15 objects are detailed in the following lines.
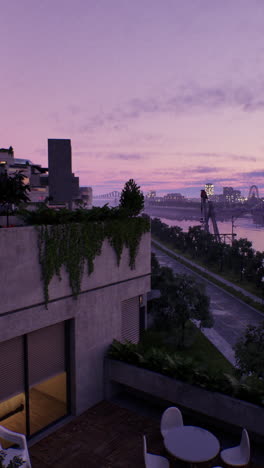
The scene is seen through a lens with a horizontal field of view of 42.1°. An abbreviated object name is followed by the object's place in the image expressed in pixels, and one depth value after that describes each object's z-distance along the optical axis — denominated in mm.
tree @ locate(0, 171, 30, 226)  8391
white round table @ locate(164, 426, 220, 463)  6242
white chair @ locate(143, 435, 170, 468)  6181
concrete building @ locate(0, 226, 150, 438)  7402
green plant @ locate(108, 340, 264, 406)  7438
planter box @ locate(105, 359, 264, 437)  7211
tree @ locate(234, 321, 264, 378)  10938
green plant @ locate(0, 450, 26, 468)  3791
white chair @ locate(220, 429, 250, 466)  6338
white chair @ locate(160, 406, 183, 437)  7244
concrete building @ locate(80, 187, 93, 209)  131775
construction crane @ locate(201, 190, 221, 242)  96956
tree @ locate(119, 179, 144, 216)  10844
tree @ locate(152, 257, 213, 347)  20031
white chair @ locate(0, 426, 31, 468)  6289
